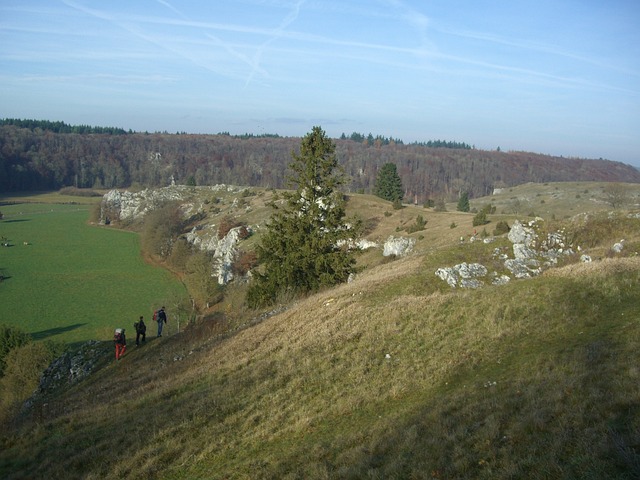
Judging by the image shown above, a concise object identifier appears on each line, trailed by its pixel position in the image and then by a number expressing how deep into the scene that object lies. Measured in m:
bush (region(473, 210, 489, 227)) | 50.18
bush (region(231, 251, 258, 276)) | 64.75
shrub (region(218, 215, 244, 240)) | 84.62
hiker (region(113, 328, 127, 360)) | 23.25
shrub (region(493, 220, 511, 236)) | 42.41
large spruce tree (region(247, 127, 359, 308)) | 28.78
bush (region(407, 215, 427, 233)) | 57.97
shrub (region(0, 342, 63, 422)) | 26.88
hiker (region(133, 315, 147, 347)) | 24.83
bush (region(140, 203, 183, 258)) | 82.81
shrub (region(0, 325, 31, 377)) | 33.09
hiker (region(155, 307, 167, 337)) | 27.14
